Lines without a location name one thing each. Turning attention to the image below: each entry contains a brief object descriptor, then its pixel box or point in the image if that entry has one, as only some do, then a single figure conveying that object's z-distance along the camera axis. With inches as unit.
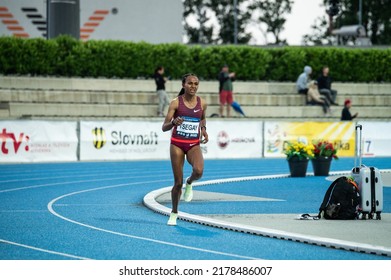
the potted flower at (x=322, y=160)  1011.9
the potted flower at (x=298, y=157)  997.8
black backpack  561.6
